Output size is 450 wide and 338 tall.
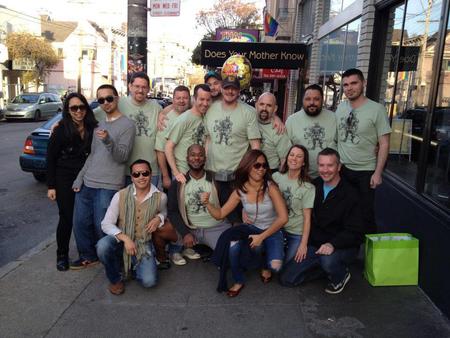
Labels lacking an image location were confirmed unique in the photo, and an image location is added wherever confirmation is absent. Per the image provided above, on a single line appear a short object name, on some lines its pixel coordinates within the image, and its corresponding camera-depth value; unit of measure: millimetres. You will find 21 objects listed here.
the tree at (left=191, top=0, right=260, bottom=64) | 32562
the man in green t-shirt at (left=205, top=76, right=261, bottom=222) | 4070
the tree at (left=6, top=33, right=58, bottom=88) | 30188
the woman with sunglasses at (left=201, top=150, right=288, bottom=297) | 3662
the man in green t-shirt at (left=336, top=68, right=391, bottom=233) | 3961
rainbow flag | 13734
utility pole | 5578
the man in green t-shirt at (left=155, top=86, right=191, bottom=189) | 4359
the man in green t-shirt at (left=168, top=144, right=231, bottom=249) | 4133
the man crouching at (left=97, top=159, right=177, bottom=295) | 3629
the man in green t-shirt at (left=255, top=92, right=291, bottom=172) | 4148
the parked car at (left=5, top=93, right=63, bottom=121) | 22047
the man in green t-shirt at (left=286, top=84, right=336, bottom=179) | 4230
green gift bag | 3686
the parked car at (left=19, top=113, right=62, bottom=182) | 7520
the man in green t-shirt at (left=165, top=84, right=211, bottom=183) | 4156
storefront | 3666
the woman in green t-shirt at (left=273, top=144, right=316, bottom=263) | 3807
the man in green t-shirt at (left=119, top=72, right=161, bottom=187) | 4352
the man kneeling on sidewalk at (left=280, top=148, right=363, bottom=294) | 3670
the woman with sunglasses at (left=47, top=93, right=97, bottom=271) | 3904
